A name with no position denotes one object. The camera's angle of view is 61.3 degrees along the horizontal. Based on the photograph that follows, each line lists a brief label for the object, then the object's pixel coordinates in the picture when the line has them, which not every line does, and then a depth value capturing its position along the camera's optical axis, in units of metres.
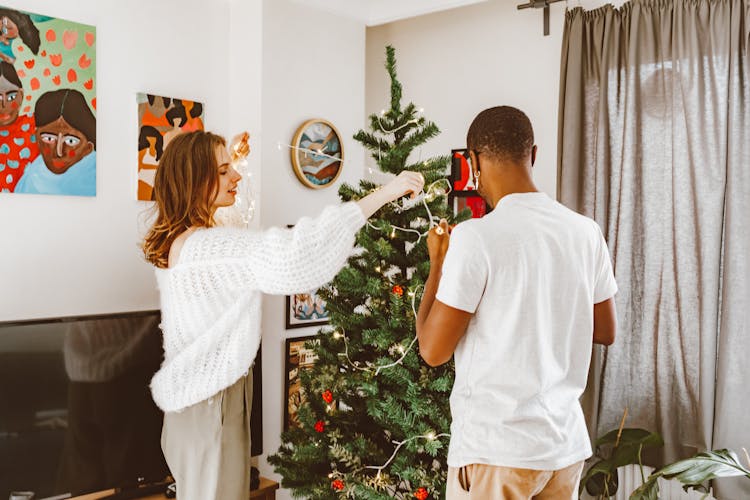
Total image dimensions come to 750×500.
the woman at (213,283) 1.73
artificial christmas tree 1.84
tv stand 2.35
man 1.35
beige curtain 2.40
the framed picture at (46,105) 2.21
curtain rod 2.83
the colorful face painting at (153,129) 2.57
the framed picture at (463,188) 3.13
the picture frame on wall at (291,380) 2.94
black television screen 2.02
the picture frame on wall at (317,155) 2.92
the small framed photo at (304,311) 2.95
